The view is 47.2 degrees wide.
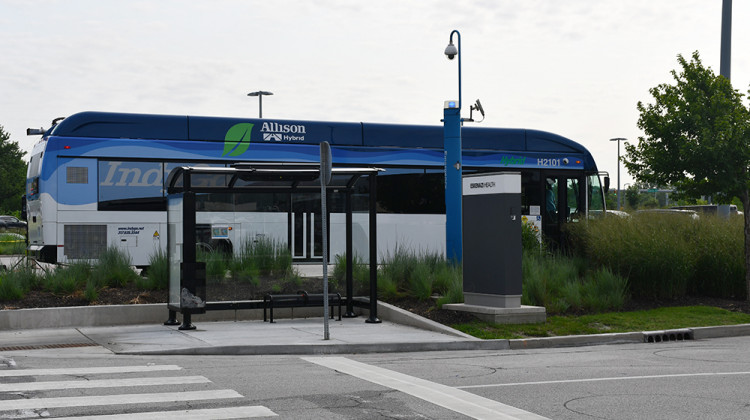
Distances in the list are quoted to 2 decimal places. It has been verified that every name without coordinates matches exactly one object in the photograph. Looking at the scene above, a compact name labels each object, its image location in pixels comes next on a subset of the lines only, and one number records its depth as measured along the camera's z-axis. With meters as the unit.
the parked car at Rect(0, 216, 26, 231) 62.47
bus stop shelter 13.98
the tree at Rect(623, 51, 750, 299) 17.92
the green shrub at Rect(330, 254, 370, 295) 16.22
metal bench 15.29
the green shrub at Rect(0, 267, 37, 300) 14.59
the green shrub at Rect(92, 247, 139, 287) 15.83
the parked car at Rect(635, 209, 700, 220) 19.44
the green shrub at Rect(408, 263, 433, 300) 16.03
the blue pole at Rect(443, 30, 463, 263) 18.97
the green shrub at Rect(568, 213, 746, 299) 17.42
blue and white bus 16.39
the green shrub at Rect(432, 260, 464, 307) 15.41
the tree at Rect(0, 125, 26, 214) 76.00
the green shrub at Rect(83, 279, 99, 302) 14.88
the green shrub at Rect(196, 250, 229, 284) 15.15
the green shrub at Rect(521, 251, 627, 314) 15.77
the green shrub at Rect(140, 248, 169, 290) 16.00
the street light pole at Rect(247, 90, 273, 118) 42.06
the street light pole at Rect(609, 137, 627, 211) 68.06
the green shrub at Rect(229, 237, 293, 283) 15.59
